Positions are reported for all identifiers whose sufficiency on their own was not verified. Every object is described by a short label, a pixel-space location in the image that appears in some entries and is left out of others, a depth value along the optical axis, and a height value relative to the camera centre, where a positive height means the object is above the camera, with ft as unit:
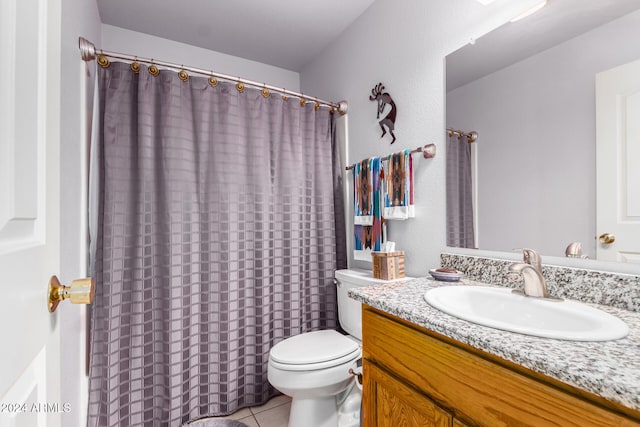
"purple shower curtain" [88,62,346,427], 4.59 -0.47
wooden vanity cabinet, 1.72 -1.29
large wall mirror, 2.83 +1.05
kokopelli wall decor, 5.35 +2.07
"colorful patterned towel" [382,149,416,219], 4.88 +0.50
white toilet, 4.35 -2.41
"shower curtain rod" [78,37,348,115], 4.30 +2.58
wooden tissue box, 4.71 -0.81
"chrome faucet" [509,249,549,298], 2.97 -0.65
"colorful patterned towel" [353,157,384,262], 5.48 +0.18
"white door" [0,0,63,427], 1.16 +0.05
